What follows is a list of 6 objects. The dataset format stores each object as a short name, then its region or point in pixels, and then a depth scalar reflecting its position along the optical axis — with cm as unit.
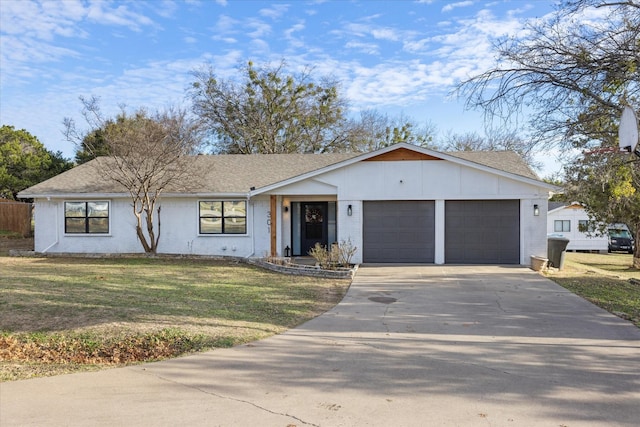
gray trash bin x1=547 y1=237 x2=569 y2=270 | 1548
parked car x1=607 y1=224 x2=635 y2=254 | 3206
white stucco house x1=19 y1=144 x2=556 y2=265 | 1583
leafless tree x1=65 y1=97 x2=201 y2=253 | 1662
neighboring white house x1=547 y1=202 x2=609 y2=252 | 3288
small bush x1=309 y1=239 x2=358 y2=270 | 1437
